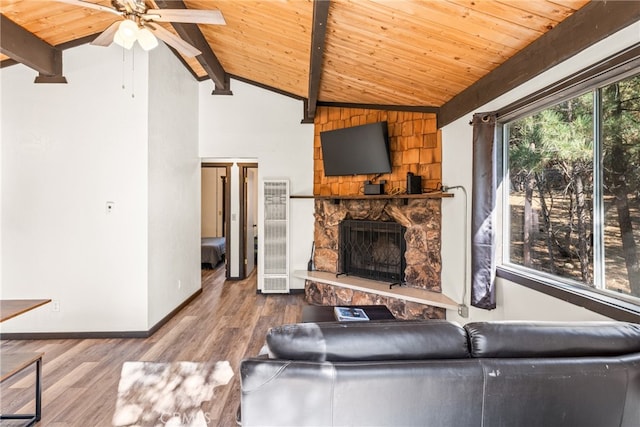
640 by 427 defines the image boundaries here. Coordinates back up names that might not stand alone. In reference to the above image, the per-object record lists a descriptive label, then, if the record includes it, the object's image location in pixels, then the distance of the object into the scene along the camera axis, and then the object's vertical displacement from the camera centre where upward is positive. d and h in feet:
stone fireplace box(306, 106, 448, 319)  12.44 -0.16
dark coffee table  8.19 -2.76
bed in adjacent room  22.55 -2.98
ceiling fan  6.86 +4.29
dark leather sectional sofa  3.93 -2.15
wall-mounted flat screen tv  13.70 +2.76
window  5.85 +0.47
